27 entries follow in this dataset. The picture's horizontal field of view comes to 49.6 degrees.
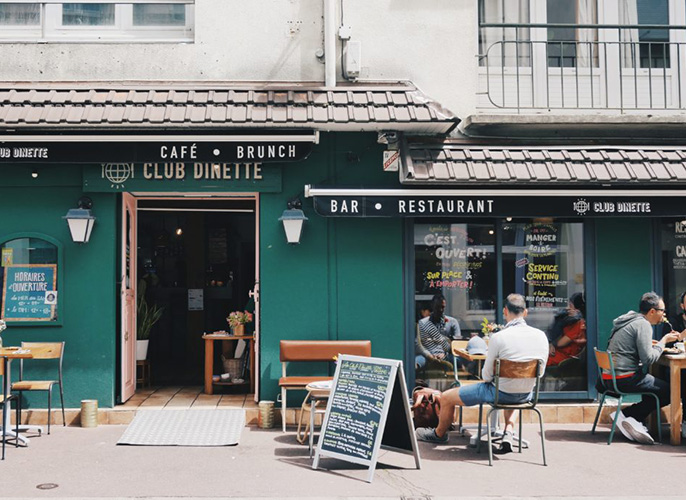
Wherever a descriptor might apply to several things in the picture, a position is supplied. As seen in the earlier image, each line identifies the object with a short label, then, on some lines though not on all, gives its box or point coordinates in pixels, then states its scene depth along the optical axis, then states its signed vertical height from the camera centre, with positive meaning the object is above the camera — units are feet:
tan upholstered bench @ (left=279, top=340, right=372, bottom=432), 29.45 -2.67
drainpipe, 30.40 +9.77
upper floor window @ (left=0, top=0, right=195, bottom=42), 31.76 +11.42
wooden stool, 35.50 -4.29
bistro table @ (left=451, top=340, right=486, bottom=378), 28.02 -2.71
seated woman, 31.42 -2.32
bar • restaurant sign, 29.12 +3.01
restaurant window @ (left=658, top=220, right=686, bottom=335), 31.65 +0.53
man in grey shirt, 26.50 -2.72
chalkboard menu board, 22.44 -4.09
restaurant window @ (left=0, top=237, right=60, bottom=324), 30.04 +0.21
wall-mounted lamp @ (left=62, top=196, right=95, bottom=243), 29.37 +2.49
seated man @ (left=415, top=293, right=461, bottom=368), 30.81 -2.20
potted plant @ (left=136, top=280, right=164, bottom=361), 35.29 -1.98
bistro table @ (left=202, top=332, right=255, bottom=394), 34.24 -3.38
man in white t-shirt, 24.04 -2.43
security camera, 29.99 +5.87
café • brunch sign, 28.94 +5.23
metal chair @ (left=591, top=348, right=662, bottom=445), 26.76 -4.05
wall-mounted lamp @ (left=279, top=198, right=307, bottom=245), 29.68 +2.40
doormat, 26.50 -5.42
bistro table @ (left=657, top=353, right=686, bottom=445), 26.50 -4.17
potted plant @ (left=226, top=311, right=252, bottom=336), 35.58 -1.82
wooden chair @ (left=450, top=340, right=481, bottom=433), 29.00 -3.85
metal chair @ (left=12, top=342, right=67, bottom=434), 27.78 -3.48
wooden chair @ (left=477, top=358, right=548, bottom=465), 23.68 -2.93
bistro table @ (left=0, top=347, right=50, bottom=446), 25.32 -2.81
